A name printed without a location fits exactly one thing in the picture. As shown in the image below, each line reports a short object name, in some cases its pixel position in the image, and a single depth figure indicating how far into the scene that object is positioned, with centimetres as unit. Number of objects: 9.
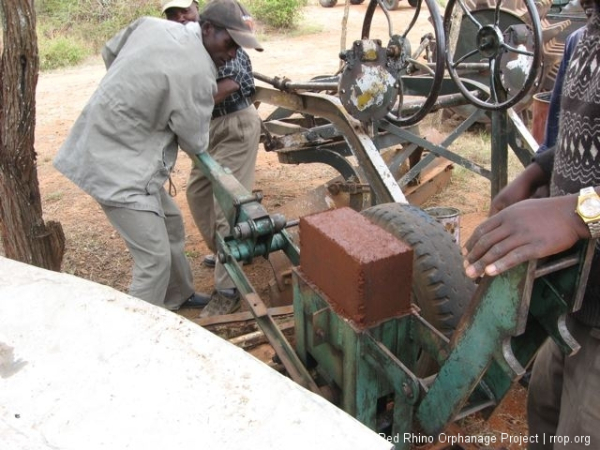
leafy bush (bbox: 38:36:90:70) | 1184
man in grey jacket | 279
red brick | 184
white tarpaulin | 123
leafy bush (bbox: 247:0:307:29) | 1552
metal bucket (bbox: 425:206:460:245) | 349
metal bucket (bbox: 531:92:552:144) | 440
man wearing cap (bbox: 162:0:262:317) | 388
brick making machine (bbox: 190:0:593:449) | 150
